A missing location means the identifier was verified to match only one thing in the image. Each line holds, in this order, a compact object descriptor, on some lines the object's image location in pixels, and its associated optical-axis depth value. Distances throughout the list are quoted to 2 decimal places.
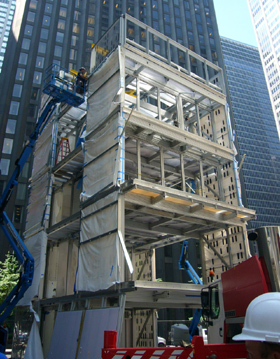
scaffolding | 15.17
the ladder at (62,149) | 24.13
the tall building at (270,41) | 131.75
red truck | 5.65
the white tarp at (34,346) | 17.03
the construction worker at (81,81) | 21.91
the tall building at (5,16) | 159.90
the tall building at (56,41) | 60.28
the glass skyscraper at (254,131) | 115.41
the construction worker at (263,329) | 2.86
